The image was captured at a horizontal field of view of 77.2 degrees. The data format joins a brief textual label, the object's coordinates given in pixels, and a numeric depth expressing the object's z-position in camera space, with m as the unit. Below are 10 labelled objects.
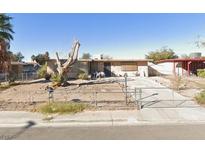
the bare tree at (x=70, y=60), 11.02
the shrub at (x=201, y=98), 6.51
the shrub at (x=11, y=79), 13.65
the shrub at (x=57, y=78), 10.87
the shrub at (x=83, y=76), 15.07
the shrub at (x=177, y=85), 9.39
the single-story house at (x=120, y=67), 18.52
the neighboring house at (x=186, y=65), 17.34
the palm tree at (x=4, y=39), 11.61
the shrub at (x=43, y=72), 15.56
